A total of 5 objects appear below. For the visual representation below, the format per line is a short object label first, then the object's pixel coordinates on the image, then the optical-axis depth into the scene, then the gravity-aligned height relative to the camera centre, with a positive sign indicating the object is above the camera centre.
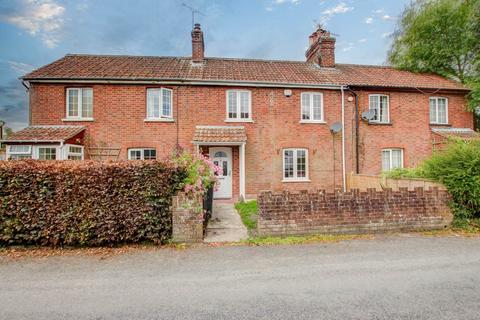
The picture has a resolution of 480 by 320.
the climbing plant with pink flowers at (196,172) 6.50 -0.05
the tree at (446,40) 17.66 +8.72
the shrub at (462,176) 7.56 -0.23
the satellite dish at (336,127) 13.99 +2.19
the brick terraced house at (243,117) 13.02 +2.73
